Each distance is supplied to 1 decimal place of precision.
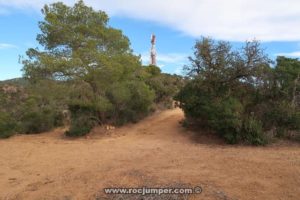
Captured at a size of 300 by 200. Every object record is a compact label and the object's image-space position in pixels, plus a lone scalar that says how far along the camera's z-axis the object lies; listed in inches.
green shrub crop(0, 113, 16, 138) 398.4
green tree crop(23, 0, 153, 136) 379.2
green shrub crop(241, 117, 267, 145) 300.4
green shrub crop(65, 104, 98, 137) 385.4
